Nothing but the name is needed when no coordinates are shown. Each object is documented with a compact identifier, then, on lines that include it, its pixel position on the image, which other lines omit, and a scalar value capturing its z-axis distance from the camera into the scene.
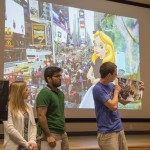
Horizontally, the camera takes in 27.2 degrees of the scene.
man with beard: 2.43
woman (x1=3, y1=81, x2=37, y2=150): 2.07
